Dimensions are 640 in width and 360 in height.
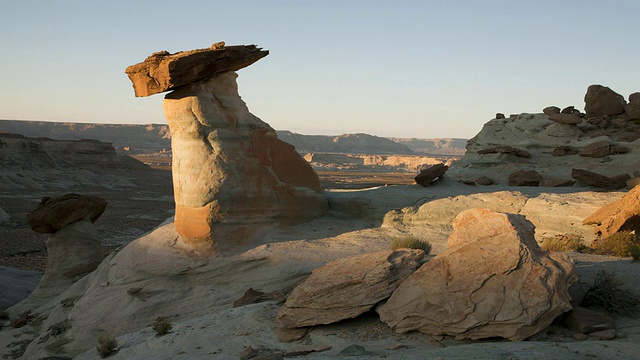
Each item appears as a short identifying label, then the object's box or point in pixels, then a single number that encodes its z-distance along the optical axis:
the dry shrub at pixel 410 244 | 10.66
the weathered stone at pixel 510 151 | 21.03
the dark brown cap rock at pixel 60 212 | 15.12
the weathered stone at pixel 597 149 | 19.33
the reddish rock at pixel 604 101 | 23.38
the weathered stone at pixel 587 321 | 6.78
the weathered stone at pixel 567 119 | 22.33
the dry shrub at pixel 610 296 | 7.41
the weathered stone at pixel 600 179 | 15.06
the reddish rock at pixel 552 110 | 24.83
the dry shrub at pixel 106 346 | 8.84
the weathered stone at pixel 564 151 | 20.61
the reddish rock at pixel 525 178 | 17.59
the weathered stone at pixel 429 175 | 15.73
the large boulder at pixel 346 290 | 7.50
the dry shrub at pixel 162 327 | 8.85
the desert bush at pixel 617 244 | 10.36
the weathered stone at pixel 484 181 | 18.44
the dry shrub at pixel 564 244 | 11.10
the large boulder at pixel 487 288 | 6.59
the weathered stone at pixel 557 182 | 16.61
